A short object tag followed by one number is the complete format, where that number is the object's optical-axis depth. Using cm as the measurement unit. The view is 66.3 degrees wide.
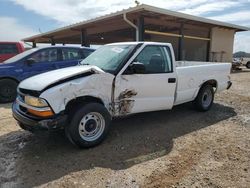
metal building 910
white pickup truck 295
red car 880
